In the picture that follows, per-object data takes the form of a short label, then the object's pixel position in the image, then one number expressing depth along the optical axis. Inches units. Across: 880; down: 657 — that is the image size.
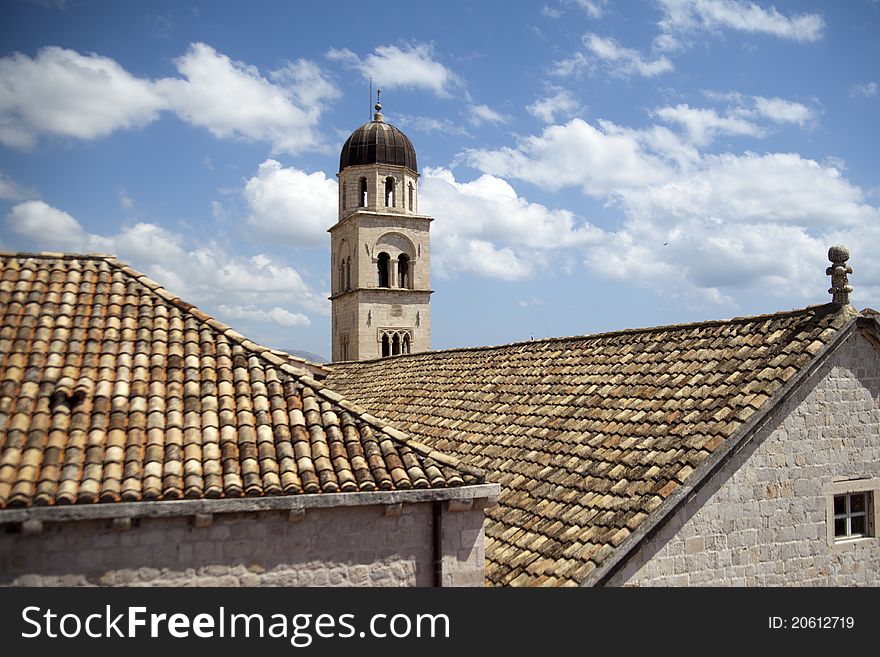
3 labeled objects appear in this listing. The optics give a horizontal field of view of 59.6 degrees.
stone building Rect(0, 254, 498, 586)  242.4
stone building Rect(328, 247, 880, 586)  320.2
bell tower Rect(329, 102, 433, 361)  1407.5
